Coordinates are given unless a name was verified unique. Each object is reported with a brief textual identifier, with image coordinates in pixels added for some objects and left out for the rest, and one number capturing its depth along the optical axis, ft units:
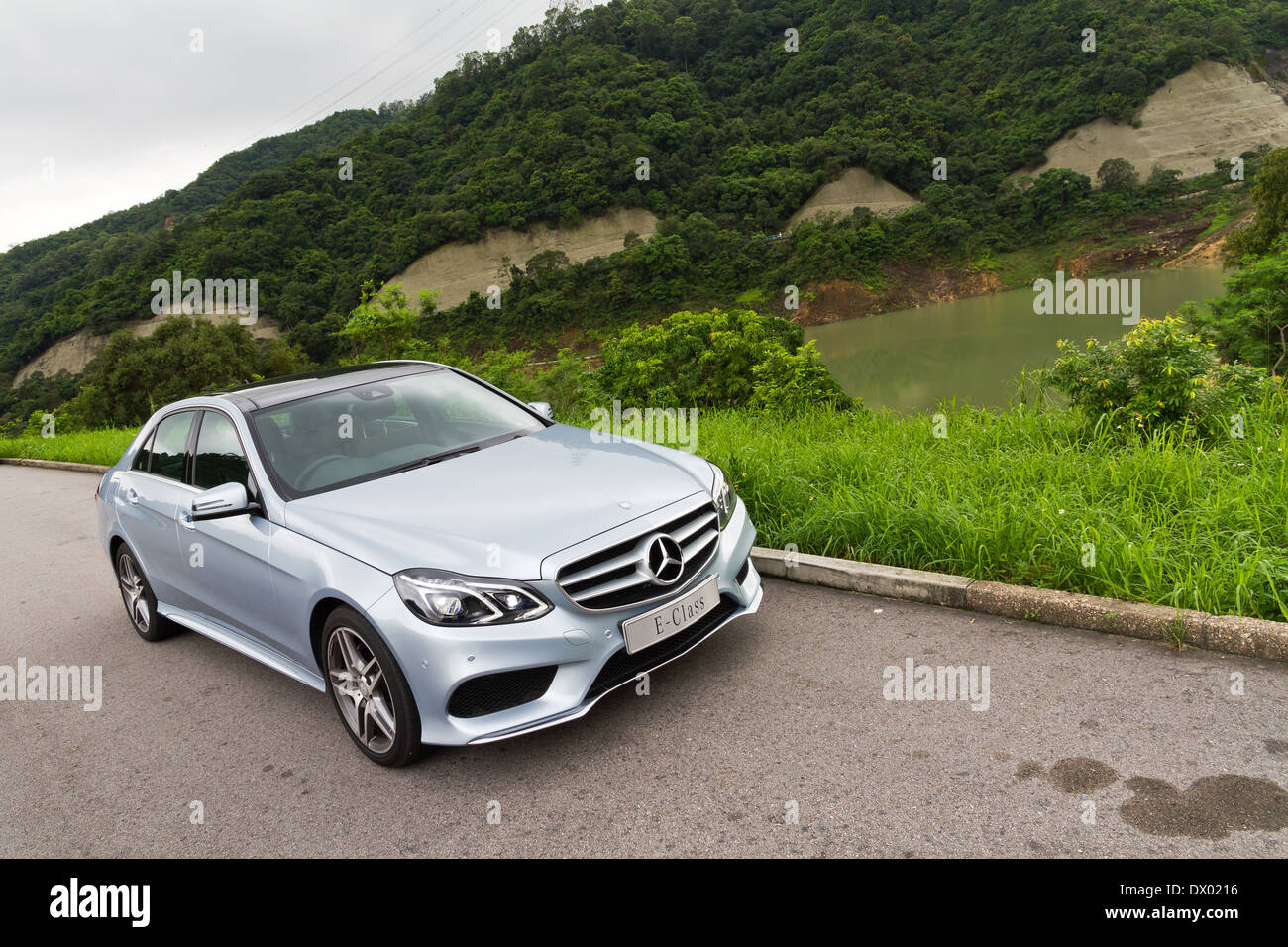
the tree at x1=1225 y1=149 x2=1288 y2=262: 104.83
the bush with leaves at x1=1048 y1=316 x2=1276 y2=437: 19.04
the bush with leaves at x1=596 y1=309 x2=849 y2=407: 37.32
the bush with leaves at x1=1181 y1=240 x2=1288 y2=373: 51.95
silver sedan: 10.60
